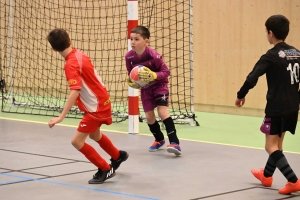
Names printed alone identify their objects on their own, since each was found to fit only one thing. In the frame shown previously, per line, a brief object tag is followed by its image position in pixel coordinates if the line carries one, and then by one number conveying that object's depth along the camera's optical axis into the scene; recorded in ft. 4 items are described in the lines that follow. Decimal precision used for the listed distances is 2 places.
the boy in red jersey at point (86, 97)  24.45
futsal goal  51.46
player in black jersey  23.44
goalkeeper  31.77
